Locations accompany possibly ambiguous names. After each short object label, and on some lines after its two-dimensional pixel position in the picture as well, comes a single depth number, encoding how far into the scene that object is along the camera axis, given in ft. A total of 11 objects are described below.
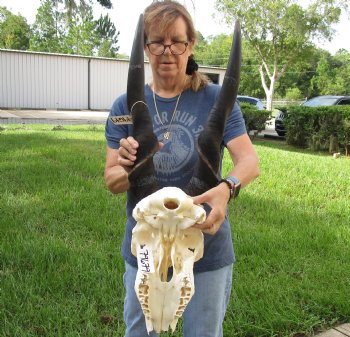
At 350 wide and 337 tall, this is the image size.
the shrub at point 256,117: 48.14
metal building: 81.92
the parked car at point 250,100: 81.47
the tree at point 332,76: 199.21
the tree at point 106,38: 201.57
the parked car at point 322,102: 51.78
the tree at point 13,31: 162.28
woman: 6.31
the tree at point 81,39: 167.94
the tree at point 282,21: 87.56
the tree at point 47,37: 174.29
